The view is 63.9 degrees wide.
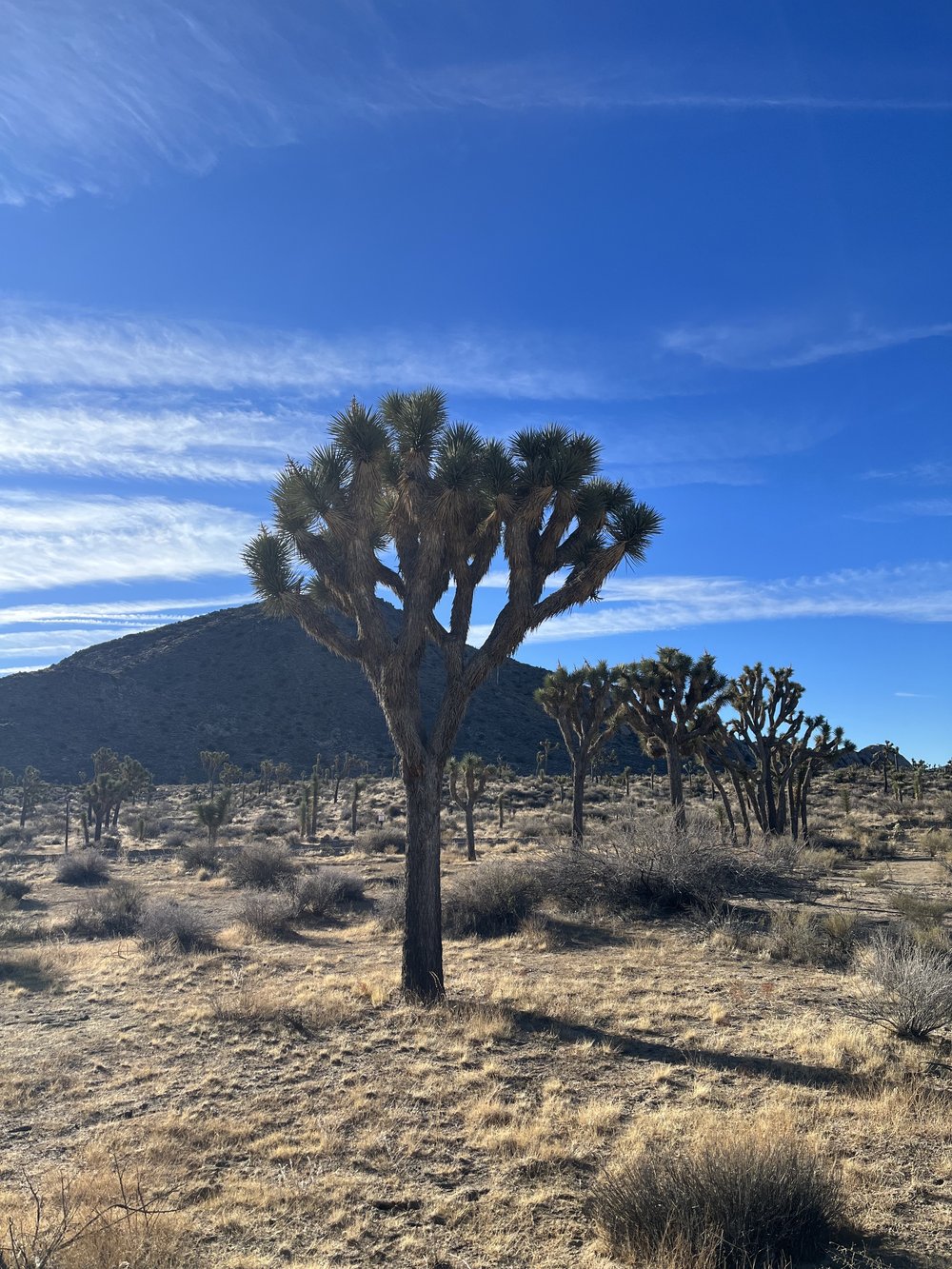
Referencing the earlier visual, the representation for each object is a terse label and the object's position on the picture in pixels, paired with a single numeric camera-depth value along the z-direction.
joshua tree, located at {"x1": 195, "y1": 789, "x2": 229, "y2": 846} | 30.41
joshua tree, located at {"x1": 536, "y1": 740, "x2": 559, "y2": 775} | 50.53
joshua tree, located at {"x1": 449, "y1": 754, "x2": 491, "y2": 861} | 27.33
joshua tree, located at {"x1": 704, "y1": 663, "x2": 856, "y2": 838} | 24.38
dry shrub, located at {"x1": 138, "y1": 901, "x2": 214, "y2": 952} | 13.12
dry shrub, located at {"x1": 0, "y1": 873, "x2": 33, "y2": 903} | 20.00
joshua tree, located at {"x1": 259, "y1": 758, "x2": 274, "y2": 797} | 48.94
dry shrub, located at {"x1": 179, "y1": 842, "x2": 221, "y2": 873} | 25.79
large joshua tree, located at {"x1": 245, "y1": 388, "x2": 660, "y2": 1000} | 9.88
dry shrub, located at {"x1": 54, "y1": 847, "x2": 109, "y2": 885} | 24.06
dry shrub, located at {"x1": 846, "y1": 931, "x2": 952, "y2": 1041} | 7.21
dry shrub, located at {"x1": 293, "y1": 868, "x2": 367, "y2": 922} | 16.39
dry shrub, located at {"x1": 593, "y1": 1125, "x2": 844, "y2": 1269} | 3.85
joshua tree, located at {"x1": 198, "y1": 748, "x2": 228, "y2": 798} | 44.58
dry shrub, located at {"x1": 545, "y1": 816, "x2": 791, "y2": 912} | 14.50
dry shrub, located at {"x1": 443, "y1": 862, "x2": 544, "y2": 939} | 14.24
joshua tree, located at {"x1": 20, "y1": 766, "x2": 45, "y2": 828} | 40.12
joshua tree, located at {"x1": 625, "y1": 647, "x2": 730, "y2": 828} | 22.00
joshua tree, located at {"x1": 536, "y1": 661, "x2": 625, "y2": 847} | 22.69
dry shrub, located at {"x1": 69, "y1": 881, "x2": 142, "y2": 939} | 15.65
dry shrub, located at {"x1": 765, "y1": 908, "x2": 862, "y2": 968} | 10.70
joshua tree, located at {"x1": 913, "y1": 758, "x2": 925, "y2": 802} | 36.38
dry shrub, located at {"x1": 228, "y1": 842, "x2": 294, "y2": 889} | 22.05
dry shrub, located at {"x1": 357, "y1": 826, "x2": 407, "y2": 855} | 29.16
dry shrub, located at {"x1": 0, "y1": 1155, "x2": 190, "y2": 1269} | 3.87
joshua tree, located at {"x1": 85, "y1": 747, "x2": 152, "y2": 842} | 35.22
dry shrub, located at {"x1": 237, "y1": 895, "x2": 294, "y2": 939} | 14.77
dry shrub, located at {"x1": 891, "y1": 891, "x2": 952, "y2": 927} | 12.08
